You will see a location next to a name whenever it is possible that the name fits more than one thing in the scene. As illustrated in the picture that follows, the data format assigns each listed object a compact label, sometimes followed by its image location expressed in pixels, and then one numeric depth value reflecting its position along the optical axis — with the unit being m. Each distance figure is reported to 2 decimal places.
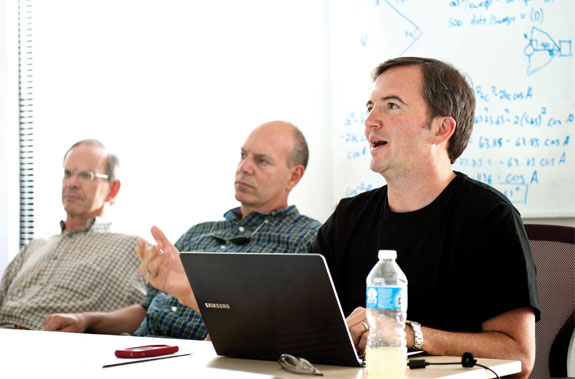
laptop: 2.11
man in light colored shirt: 3.35
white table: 2.11
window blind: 4.19
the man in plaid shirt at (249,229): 3.03
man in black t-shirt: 2.33
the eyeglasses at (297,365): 2.10
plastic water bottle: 2.09
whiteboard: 2.92
